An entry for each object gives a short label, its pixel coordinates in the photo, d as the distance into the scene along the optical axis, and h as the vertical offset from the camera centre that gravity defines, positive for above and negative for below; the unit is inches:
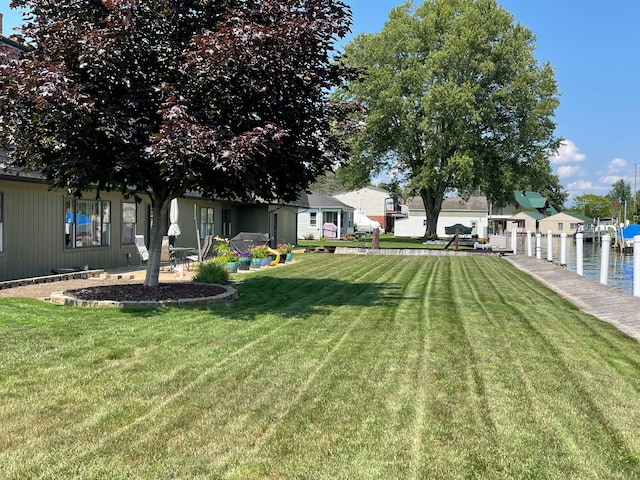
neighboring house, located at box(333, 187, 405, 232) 2682.1 +138.8
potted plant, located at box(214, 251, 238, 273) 560.7 -35.8
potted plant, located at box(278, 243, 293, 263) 751.1 -36.0
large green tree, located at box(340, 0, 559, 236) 1476.4 +364.6
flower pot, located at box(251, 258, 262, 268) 649.2 -43.1
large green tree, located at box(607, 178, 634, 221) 4390.3 +345.1
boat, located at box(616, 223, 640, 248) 1573.7 +2.6
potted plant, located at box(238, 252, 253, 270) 628.1 -40.1
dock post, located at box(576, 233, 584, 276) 626.4 -24.9
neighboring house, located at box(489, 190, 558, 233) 3297.2 +165.8
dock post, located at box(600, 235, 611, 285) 540.0 -27.0
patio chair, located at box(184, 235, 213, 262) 659.4 -25.9
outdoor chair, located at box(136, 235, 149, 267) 577.2 -24.1
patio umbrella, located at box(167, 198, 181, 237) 601.5 +6.2
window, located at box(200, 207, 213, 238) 870.1 +7.9
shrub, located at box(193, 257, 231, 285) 440.8 -40.0
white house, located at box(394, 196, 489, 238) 2642.7 +64.0
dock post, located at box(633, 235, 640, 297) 426.6 -27.7
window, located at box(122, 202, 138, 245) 652.1 +4.4
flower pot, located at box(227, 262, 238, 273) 571.9 -43.0
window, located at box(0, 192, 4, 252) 456.4 +0.1
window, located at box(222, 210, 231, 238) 978.1 +6.0
